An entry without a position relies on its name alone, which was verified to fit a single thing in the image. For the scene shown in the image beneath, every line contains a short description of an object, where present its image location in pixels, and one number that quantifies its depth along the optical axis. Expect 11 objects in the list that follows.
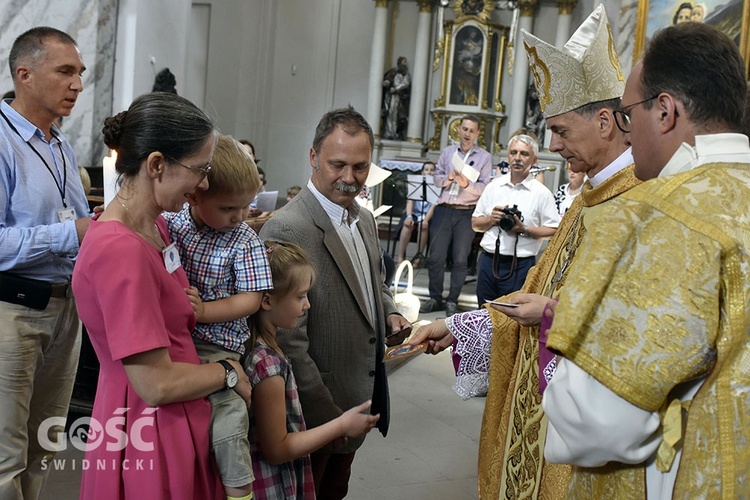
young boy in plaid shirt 1.99
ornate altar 14.62
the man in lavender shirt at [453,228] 8.16
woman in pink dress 1.70
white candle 2.50
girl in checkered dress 2.08
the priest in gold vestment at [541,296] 2.32
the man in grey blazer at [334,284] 2.41
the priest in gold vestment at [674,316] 1.28
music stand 9.46
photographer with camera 6.11
